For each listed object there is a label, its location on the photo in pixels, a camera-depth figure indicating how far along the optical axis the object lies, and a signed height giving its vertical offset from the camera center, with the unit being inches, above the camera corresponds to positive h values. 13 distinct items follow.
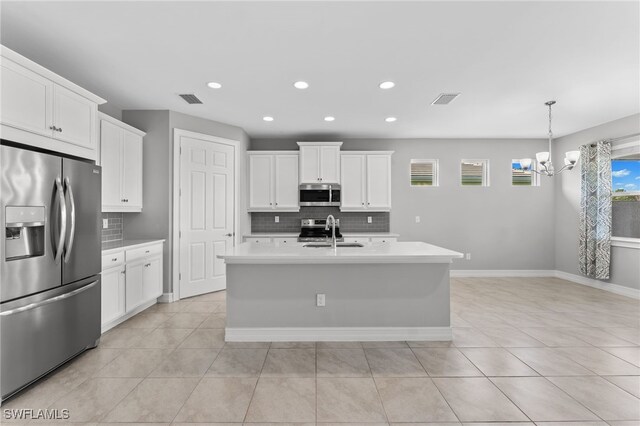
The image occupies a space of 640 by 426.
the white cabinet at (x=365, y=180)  211.5 +24.8
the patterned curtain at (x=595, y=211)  183.5 +1.7
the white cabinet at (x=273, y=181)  211.0 +24.2
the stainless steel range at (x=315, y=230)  205.2 -11.7
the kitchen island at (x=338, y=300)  113.3 -33.7
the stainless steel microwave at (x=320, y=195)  208.4 +13.9
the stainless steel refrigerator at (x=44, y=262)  75.7 -14.1
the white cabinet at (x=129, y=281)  119.5 -30.6
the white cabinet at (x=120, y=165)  133.2 +24.5
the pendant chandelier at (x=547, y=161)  146.0 +27.4
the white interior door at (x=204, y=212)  167.8 +1.6
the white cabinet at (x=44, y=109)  78.7 +32.6
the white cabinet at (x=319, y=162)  208.1 +37.3
